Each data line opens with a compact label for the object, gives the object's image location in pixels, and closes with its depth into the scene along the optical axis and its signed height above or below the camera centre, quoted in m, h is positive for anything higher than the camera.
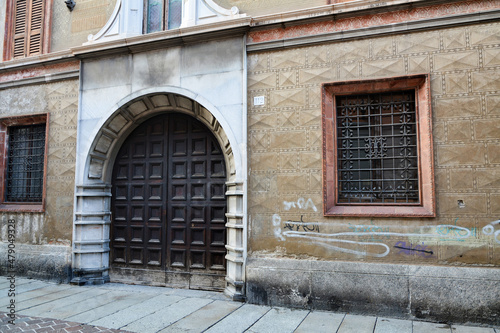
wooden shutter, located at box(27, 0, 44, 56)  8.77 +3.88
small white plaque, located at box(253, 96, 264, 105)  6.55 +1.64
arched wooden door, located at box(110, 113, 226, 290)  7.23 -0.28
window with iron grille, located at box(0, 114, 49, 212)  8.53 +0.74
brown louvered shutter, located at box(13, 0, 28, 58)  8.98 +4.01
